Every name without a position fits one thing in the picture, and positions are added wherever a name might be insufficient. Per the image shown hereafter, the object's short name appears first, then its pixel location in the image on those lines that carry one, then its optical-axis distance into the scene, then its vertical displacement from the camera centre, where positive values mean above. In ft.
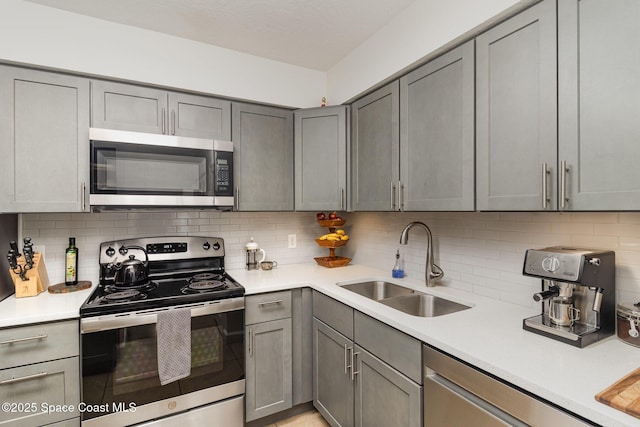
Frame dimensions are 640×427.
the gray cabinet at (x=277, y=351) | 6.46 -2.98
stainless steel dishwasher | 2.93 -2.00
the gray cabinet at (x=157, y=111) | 6.13 +2.09
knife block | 5.69 -1.28
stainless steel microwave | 5.95 +0.83
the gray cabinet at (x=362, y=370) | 4.39 -2.62
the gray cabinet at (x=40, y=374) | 4.70 -2.49
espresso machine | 3.65 -1.03
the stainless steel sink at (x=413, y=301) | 5.88 -1.78
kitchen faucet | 6.41 -1.17
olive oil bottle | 6.49 -1.10
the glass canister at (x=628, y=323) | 3.61 -1.31
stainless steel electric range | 5.22 -2.41
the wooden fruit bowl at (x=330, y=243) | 8.73 -0.89
